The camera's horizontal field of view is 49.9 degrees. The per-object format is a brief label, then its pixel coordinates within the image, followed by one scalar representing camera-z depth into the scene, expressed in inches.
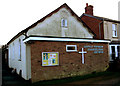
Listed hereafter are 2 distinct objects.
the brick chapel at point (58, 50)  386.9
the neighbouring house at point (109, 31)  691.1
